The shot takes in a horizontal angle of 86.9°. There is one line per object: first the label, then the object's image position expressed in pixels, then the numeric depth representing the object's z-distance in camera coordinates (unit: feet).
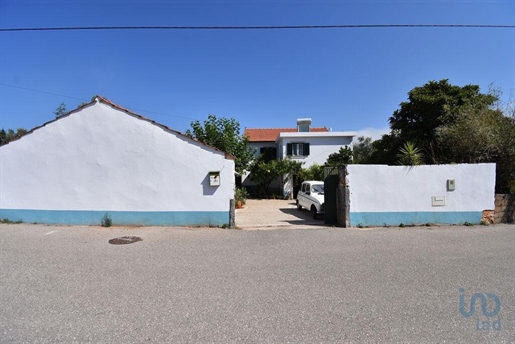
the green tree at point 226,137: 65.36
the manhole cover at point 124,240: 23.93
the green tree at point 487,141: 33.99
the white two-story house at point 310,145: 78.59
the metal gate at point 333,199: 31.99
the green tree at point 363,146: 116.47
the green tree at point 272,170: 71.87
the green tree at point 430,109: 48.22
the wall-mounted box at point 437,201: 31.27
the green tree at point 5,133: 129.29
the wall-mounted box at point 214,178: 30.01
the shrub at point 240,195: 53.74
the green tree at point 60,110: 104.19
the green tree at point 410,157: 31.37
